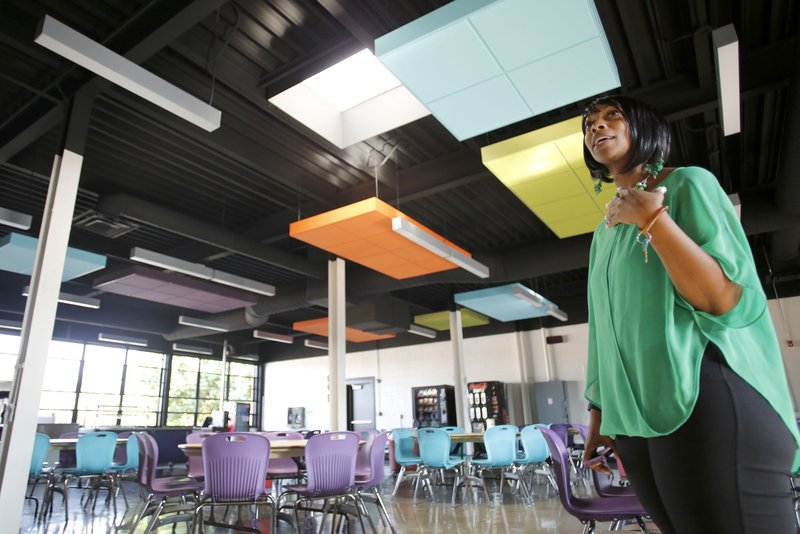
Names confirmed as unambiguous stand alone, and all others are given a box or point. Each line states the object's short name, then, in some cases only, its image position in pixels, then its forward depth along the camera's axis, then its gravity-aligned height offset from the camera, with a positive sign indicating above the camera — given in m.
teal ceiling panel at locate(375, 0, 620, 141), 3.30 +2.52
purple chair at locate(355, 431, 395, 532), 4.25 -0.53
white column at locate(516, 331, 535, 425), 13.20 +0.96
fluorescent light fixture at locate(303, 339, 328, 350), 14.66 +2.00
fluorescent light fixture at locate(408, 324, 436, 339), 13.18 +2.08
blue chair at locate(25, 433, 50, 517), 5.48 -0.36
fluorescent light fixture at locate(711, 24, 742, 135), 3.67 +2.49
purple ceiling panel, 8.89 +2.49
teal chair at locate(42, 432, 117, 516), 5.73 -0.43
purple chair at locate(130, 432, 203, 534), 3.83 -0.52
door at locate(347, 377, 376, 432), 15.62 +0.23
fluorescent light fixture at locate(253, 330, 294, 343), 13.26 +2.14
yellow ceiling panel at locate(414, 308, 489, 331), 13.33 +2.42
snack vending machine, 12.80 +0.09
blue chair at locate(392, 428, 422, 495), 6.79 -0.57
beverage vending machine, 13.69 +0.07
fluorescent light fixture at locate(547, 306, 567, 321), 11.40 +2.11
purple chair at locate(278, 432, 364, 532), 3.74 -0.42
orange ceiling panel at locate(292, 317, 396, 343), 12.62 +2.16
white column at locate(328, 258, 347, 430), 7.58 +1.05
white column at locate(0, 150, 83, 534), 3.68 +0.68
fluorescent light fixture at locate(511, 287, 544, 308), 9.61 +2.14
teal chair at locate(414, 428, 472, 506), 6.19 -0.52
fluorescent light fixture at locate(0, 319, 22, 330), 11.38 +2.24
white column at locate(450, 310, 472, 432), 11.59 +0.45
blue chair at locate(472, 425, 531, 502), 6.25 -0.51
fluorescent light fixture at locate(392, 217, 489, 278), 5.97 +2.19
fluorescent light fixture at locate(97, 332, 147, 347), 13.40 +2.16
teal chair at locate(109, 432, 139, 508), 6.27 -0.55
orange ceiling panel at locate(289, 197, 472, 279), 5.91 +2.27
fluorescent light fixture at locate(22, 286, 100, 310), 9.29 +2.29
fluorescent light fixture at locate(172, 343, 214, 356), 15.30 +2.11
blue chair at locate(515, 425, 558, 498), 6.48 -0.56
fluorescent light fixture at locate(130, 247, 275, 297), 7.12 +2.29
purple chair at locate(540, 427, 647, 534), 2.22 -0.47
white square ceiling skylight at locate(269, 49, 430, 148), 4.96 +3.21
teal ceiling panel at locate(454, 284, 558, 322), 9.84 +2.17
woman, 0.60 +0.03
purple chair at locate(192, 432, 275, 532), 3.37 -0.36
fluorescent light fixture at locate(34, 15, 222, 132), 3.17 +2.36
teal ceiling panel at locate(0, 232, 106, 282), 6.75 +2.42
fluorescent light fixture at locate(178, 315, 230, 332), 11.27 +2.16
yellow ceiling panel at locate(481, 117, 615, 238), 5.04 +2.57
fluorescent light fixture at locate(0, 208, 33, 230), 5.59 +2.28
